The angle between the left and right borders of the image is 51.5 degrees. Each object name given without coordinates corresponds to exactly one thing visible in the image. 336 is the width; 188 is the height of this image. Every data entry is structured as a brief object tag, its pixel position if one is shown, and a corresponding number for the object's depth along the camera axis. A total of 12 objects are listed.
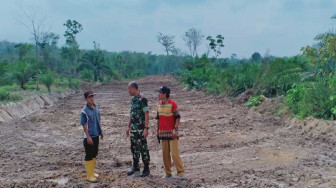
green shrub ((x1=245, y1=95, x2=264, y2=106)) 13.82
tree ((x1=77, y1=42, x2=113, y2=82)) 42.34
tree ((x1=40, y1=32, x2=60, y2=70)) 43.52
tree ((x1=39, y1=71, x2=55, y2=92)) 21.79
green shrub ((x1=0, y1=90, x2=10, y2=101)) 14.84
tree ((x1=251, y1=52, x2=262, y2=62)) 58.12
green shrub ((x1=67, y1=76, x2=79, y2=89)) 29.17
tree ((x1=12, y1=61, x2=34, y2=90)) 21.39
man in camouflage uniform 5.59
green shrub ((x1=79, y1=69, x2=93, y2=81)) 40.50
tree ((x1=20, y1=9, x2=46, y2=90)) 23.66
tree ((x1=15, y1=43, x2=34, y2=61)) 37.94
